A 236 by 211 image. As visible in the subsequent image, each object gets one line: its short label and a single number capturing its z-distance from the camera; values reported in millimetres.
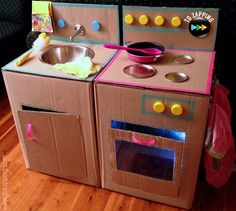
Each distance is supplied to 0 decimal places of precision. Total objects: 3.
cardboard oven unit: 1097
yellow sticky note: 1485
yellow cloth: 1195
